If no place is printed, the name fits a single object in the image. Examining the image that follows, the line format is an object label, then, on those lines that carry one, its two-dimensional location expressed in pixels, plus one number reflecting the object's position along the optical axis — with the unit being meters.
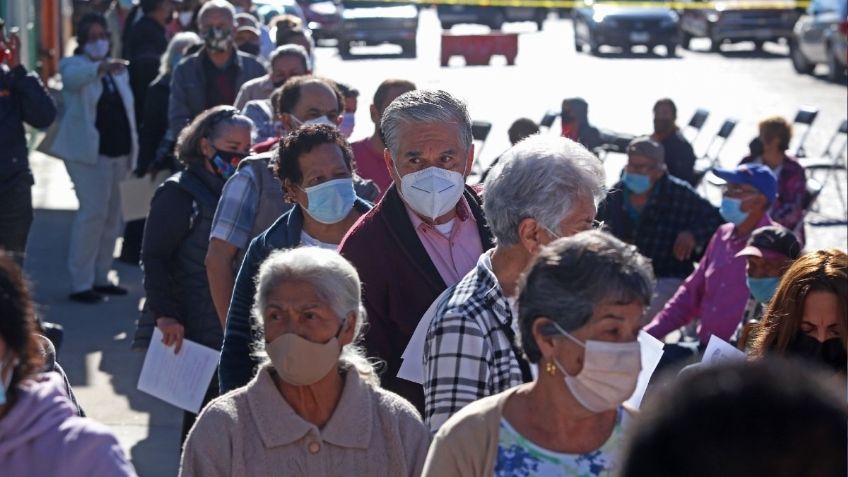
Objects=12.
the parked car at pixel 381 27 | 34.16
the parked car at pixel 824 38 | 26.59
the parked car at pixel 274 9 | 19.71
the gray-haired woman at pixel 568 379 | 3.26
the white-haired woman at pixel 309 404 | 3.67
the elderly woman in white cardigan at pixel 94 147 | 10.69
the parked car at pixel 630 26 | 33.69
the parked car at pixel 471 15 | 37.72
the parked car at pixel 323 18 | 34.97
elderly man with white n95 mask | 4.55
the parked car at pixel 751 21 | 34.16
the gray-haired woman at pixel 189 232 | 6.45
